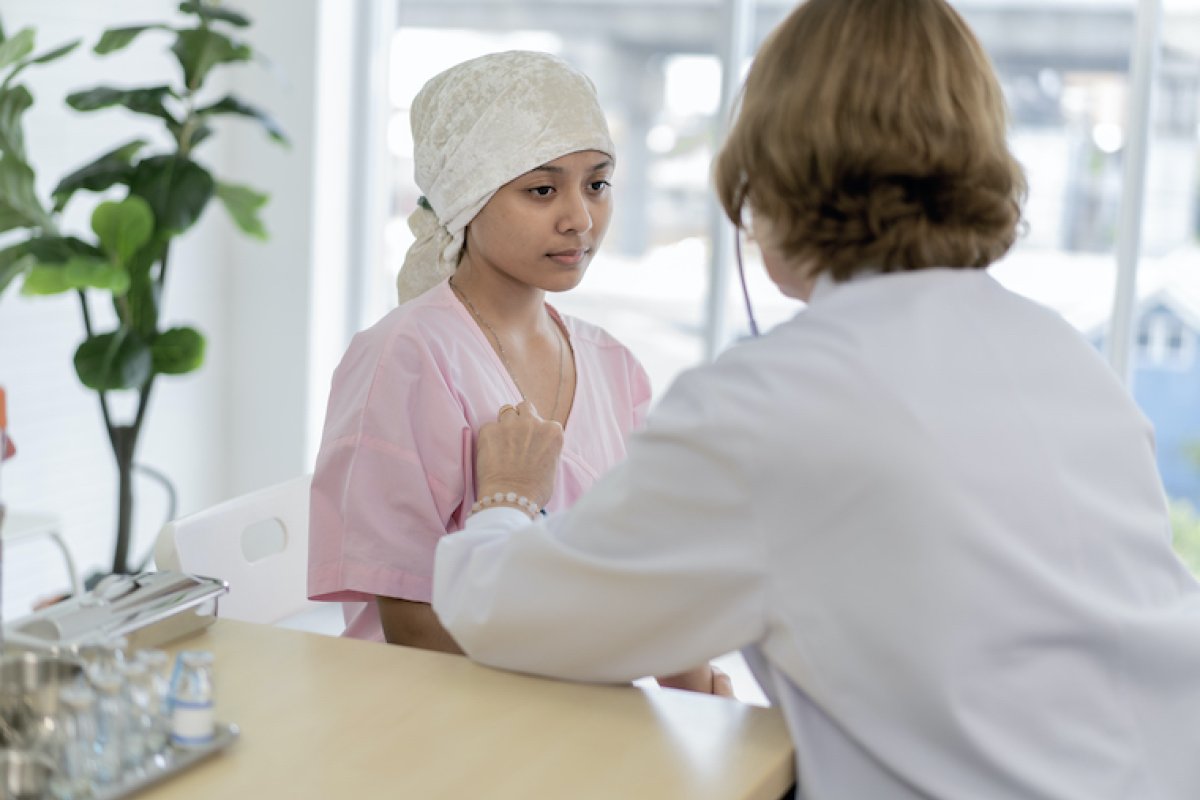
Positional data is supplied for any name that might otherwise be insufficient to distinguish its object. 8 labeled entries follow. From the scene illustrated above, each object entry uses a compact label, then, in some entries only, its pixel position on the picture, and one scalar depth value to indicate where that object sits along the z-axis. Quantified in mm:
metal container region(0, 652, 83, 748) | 1950
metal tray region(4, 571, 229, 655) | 2064
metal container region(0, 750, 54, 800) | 1898
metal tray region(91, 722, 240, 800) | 1919
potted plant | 3784
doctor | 1991
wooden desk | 1967
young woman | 2452
